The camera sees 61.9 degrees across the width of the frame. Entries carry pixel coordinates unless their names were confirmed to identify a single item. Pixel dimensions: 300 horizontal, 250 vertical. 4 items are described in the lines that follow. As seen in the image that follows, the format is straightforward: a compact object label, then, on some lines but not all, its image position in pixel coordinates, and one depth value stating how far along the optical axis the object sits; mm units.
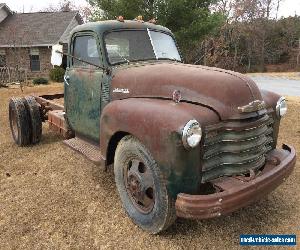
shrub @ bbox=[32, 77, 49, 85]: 14097
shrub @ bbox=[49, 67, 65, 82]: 15062
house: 17427
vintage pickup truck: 2133
